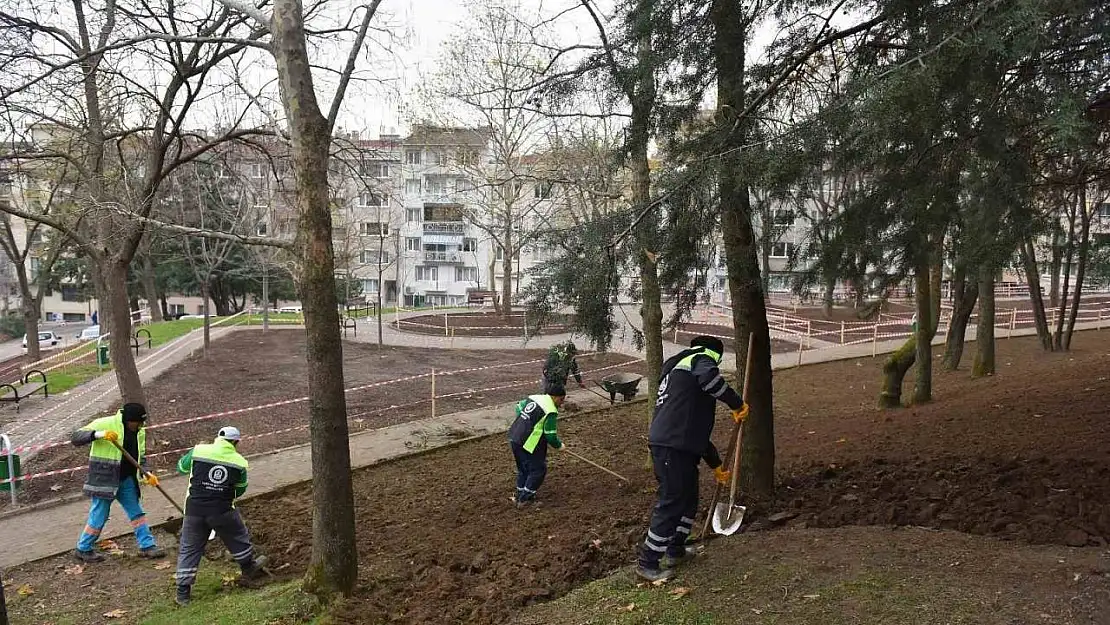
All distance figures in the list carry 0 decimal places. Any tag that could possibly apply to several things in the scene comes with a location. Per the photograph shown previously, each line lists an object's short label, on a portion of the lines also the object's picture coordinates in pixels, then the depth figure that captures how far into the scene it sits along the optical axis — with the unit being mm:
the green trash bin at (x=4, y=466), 7559
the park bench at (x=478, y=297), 45044
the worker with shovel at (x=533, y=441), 6934
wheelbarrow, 12906
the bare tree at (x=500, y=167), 24531
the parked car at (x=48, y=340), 31516
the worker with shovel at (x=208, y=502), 5348
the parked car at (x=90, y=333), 27914
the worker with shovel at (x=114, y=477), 6082
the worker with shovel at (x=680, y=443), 4598
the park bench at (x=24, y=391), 12539
